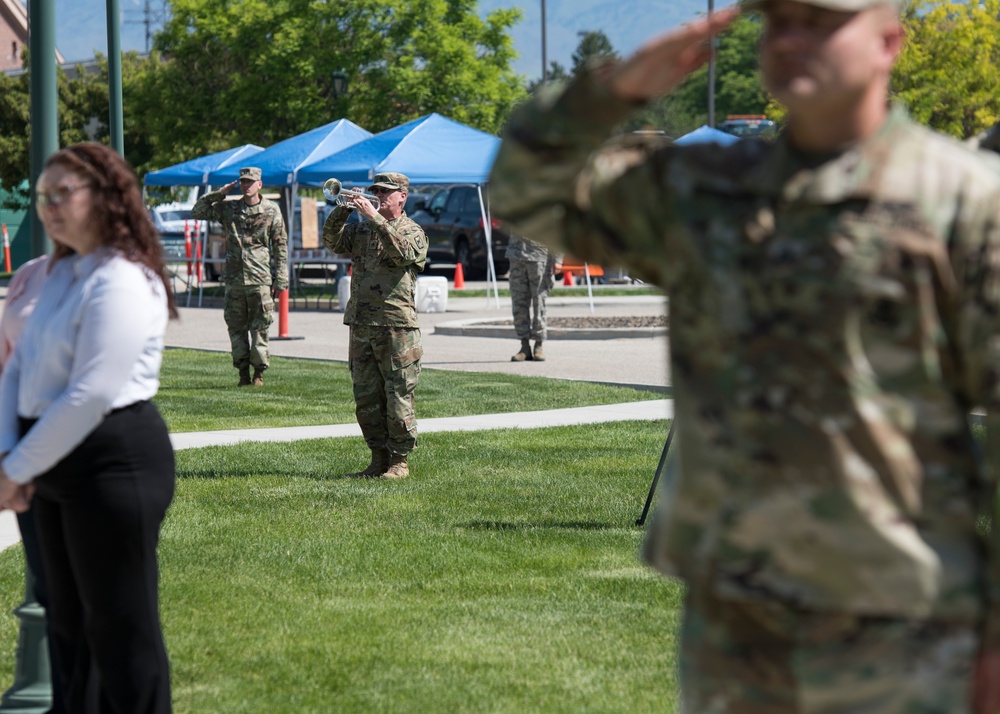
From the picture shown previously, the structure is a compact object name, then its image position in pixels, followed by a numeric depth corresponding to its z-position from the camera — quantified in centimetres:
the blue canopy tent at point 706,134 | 2440
